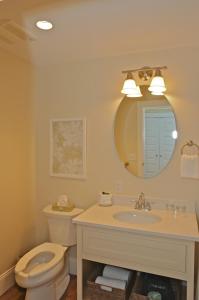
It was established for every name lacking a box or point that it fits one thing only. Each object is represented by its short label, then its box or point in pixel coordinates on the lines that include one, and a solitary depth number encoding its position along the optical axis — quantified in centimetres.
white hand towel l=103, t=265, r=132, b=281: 203
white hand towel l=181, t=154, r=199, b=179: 209
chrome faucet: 226
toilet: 199
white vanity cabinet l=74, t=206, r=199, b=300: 171
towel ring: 213
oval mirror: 223
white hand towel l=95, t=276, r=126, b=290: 194
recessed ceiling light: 177
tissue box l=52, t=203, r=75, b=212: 244
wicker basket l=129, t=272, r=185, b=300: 187
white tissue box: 236
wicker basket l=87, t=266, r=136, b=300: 190
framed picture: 254
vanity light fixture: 210
